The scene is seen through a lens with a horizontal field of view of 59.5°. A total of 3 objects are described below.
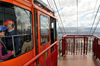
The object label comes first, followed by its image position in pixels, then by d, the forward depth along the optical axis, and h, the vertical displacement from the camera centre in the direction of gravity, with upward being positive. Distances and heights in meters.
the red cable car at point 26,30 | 1.78 +0.06
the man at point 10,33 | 1.80 -0.02
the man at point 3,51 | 1.73 -0.37
